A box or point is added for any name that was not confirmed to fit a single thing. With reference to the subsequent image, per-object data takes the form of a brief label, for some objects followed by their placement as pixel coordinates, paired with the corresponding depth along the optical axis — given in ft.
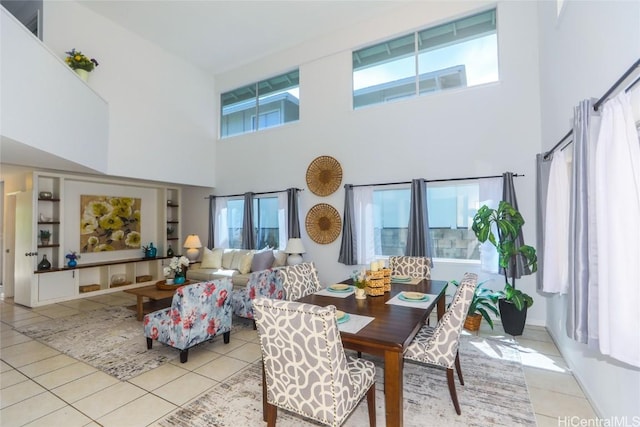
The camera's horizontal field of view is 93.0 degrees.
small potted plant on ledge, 15.48
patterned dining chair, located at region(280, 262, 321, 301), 9.77
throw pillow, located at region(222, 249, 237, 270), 20.30
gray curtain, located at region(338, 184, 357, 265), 17.43
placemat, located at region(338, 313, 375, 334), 6.24
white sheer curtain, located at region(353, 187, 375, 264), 17.24
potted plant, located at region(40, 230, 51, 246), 18.69
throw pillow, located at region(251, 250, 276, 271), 18.44
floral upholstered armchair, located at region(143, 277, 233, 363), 10.09
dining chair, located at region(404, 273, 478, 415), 6.98
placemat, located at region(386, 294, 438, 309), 7.80
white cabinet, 17.67
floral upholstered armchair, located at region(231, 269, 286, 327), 12.84
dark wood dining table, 5.74
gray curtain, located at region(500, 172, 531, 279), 13.05
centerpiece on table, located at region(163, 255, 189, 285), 15.24
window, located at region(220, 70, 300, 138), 20.97
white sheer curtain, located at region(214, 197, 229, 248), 23.26
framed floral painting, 20.84
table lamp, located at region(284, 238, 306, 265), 18.10
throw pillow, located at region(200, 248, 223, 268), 20.52
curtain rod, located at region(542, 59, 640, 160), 4.64
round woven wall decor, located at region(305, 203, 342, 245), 18.40
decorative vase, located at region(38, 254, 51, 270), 18.05
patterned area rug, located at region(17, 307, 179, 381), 10.21
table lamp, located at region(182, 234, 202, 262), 22.44
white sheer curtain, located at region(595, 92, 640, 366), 4.89
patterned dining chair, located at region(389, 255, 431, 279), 12.10
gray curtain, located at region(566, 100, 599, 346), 5.57
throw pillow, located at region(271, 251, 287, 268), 18.69
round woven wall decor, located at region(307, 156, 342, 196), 18.40
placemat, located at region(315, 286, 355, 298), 9.04
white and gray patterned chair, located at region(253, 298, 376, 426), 5.11
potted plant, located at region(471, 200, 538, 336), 11.91
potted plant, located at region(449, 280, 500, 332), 12.41
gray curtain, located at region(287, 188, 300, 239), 19.35
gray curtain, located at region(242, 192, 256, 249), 21.39
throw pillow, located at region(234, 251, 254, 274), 18.80
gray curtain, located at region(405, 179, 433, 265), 15.16
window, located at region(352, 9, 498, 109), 15.11
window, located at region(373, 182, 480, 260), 14.93
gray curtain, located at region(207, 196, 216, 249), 23.49
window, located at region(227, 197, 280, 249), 21.33
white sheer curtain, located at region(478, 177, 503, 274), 13.85
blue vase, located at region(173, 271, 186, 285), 15.57
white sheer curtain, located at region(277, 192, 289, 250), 19.98
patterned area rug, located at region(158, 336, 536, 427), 7.16
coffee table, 14.08
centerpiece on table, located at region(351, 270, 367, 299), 8.60
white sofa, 18.47
